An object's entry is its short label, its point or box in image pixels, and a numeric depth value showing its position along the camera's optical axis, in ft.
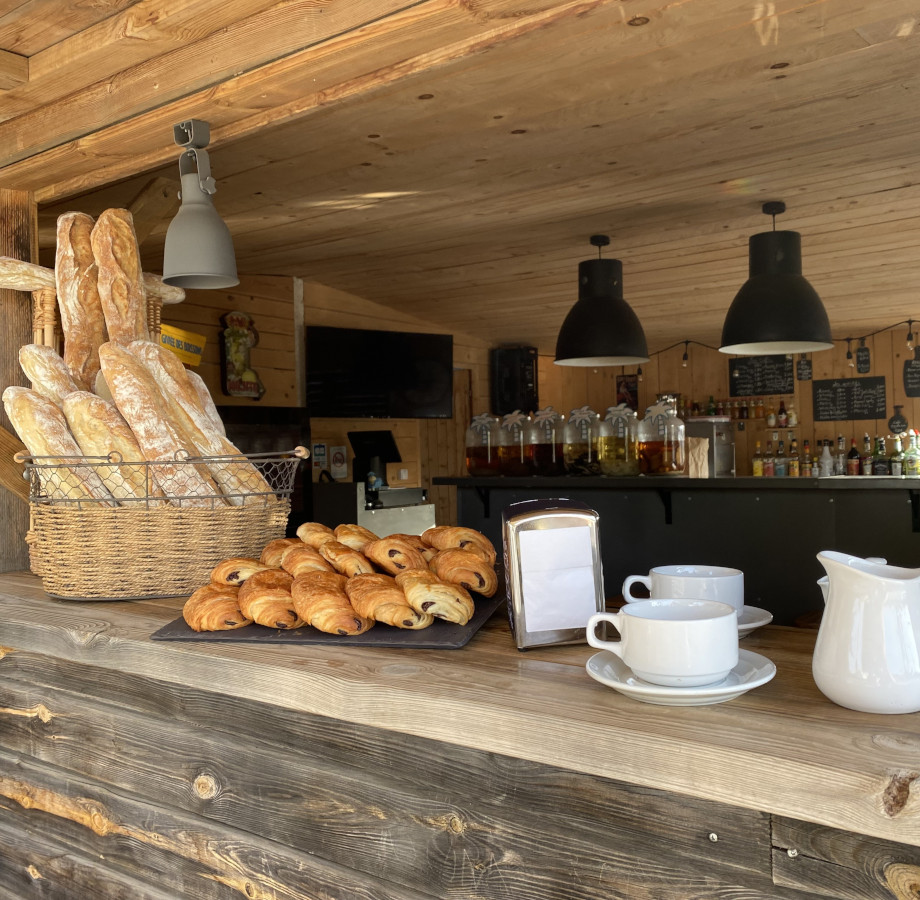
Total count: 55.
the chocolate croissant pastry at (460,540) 5.46
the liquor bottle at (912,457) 23.09
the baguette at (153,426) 6.18
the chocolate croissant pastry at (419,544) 5.49
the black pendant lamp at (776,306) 12.23
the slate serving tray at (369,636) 4.53
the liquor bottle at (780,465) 25.12
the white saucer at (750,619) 4.44
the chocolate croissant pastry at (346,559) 5.17
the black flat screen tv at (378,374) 19.36
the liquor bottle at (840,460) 24.30
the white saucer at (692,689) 3.39
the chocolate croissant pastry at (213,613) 4.92
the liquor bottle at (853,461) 24.06
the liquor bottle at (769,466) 25.25
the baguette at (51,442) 6.32
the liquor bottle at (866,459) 23.95
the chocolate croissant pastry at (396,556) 5.22
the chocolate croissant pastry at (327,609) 4.61
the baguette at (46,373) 6.89
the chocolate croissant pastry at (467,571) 5.10
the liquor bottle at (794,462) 24.85
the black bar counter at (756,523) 12.57
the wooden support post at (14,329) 8.14
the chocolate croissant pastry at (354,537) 5.65
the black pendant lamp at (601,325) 13.79
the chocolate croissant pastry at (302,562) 5.18
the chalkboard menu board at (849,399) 24.35
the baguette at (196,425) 6.49
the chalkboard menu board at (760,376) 25.49
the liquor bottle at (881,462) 23.85
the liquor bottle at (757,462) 25.34
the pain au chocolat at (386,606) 4.63
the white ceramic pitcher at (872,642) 3.17
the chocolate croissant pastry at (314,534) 5.75
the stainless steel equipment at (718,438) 18.56
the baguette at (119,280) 7.20
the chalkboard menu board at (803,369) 25.21
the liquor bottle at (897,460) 23.47
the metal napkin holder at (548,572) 4.37
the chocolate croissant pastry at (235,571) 5.40
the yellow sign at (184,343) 9.29
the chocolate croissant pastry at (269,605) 4.84
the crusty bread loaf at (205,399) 7.04
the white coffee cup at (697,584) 4.23
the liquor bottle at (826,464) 24.22
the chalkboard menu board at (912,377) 23.65
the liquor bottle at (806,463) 24.83
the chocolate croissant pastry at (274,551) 5.60
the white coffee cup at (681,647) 3.35
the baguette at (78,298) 7.28
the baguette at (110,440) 6.29
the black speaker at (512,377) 25.16
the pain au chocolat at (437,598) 4.68
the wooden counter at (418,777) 3.01
